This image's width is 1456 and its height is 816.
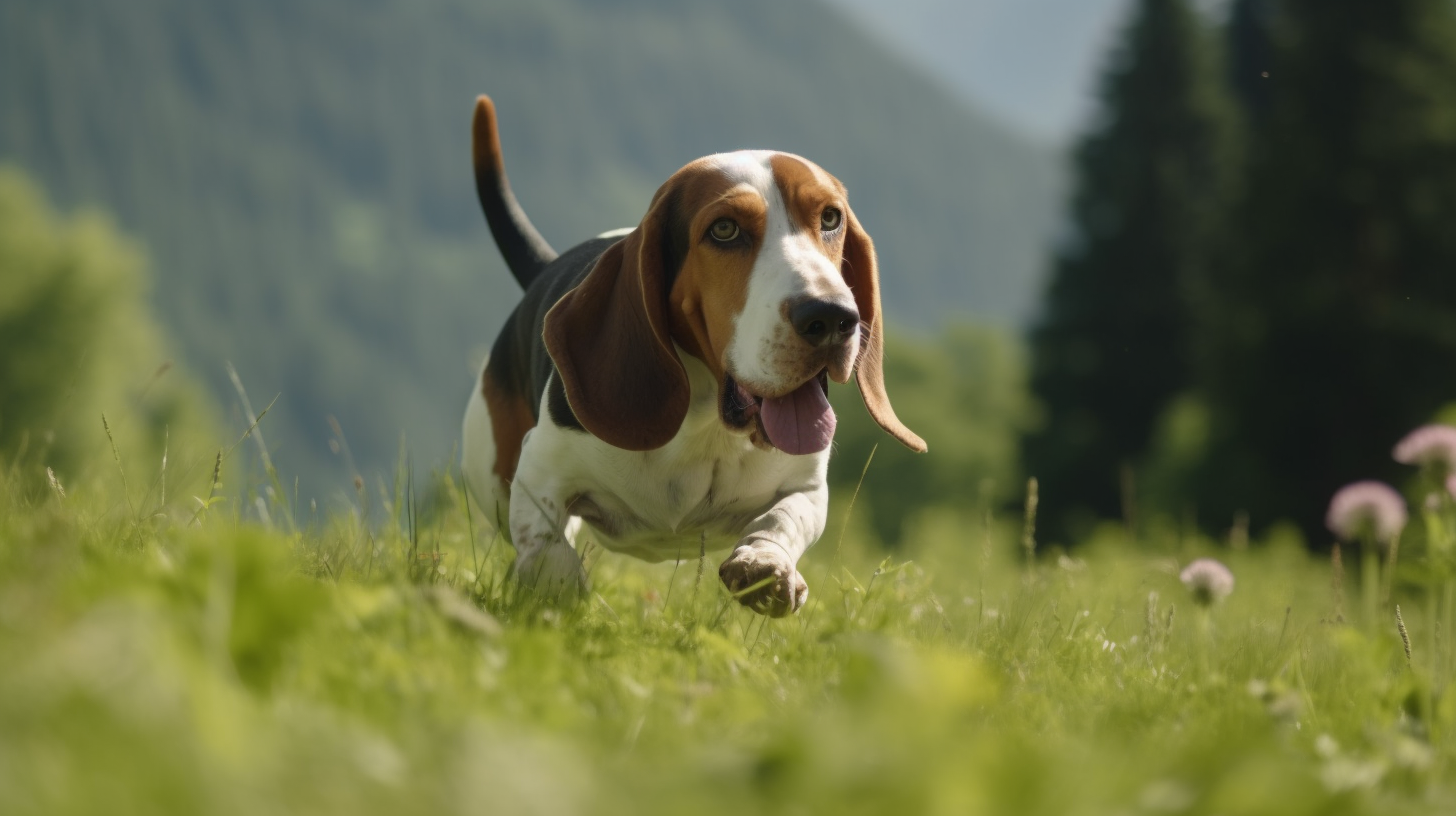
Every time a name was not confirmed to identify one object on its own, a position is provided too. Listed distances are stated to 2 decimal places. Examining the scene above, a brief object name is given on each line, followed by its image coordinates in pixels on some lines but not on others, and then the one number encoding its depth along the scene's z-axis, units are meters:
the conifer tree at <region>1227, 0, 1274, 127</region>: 36.50
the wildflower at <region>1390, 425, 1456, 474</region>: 3.12
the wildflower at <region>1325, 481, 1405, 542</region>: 3.66
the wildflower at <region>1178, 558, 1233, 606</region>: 4.11
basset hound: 3.54
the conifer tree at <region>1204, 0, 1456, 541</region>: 18.73
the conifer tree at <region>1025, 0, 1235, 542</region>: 29.45
